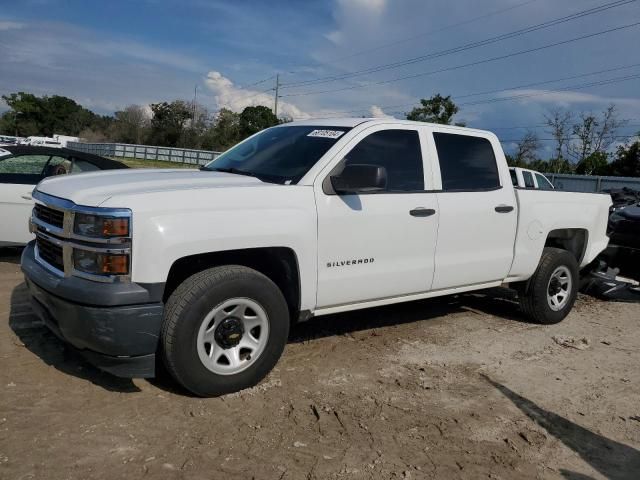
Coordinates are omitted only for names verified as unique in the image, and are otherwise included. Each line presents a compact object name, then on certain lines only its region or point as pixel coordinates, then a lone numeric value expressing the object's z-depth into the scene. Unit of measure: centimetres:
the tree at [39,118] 9825
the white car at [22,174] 700
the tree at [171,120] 7219
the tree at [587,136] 5044
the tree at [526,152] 5630
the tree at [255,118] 6706
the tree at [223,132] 6812
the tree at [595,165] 4659
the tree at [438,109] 4609
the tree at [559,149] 5181
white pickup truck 334
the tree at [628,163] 4348
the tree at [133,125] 7700
